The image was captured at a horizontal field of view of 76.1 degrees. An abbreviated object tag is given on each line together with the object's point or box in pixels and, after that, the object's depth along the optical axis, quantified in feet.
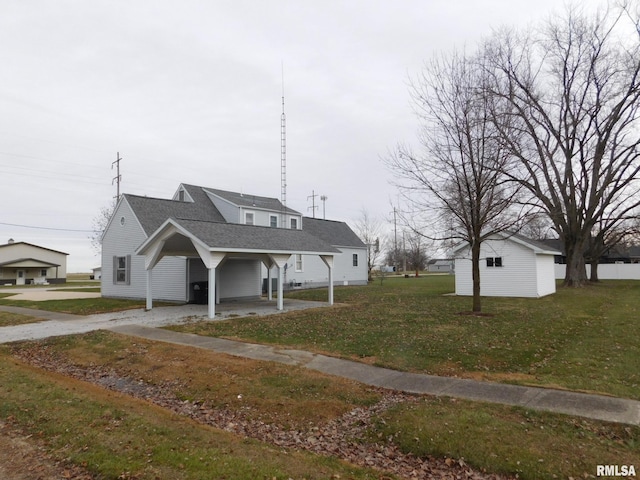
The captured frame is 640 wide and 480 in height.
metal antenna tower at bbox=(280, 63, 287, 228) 75.27
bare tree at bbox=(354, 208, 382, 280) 165.96
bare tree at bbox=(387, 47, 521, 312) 46.70
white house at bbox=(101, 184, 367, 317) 50.65
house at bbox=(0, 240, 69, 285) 165.07
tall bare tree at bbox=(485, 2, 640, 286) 83.35
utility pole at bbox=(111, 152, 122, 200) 123.76
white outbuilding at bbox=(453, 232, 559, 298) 74.64
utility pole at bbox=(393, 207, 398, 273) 230.93
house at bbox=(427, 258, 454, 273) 325.83
